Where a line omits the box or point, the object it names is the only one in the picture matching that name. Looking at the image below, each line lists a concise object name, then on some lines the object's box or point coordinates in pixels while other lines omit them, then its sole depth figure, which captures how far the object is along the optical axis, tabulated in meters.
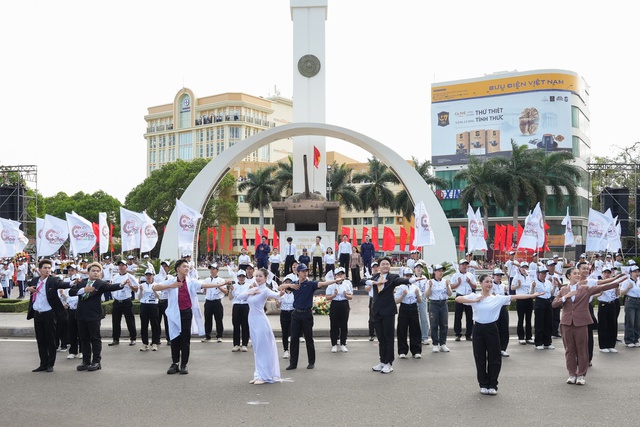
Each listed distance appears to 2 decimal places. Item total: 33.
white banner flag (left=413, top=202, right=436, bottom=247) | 18.47
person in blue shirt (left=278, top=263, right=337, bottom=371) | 10.62
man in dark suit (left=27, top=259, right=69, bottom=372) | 10.63
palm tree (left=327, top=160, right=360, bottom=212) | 56.28
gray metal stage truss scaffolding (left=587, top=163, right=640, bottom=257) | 35.91
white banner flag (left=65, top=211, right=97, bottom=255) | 20.80
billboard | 65.62
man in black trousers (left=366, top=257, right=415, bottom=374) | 10.28
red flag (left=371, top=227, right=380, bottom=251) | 40.87
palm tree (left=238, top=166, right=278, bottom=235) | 57.12
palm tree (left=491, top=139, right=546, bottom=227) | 48.72
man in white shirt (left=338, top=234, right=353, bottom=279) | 24.58
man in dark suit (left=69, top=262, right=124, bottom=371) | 10.52
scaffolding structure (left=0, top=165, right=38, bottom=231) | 36.03
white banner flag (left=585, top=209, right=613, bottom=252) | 21.60
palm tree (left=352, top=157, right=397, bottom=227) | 55.19
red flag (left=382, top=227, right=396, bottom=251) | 31.47
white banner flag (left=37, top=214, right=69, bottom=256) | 21.36
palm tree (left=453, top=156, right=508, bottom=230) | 49.28
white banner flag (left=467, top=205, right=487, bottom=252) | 23.02
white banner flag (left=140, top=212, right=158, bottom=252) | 20.52
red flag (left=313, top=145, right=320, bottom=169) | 33.81
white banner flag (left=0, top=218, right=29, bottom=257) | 21.87
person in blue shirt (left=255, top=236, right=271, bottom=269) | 24.81
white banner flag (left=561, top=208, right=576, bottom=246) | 25.83
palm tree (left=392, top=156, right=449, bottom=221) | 54.44
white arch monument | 25.48
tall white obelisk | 34.62
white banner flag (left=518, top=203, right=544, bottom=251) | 21.80
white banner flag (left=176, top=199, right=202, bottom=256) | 19.28
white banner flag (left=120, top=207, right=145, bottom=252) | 20.50
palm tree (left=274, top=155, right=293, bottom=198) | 53.91
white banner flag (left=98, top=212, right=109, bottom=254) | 23.14
